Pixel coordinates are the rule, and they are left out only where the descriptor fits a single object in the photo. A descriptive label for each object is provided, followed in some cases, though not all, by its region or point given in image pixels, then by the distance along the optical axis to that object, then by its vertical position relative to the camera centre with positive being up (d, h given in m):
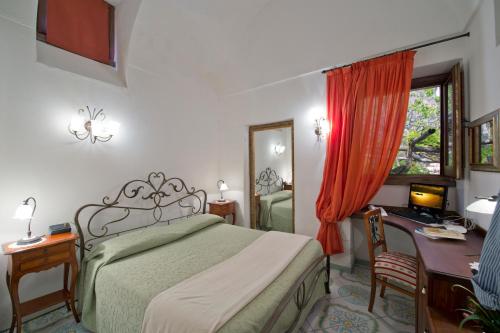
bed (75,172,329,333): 1.44 -0.89
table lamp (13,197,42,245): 1.79 -0.41
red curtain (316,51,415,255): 2.44 +0.38
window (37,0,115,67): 2.29 +1.67
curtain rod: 2.15 +1.33
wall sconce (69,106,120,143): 2.39 +0.49
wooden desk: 1.20 -0.72
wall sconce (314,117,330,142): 2.99 +0.51
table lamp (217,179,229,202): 3.85 -0.41
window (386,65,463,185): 2.57 +0.34
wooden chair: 1.96 -1.01
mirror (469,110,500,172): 1.57 +0.15
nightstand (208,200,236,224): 3.74 -0.78
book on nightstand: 2.05 -0.61
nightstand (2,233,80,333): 1.71 -0.85
